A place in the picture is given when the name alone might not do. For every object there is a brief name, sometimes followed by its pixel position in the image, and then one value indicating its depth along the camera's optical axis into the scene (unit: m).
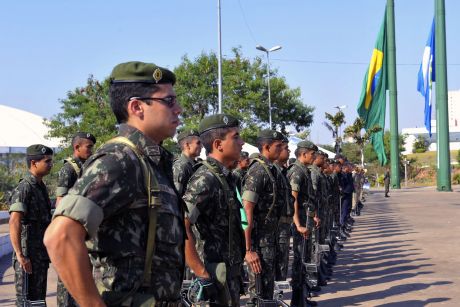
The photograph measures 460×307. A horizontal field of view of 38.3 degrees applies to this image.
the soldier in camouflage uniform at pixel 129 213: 2.35
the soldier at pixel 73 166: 6.02
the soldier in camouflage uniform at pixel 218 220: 4.37
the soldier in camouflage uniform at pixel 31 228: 6.18
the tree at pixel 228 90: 41.12
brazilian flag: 38.81
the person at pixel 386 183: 34.48
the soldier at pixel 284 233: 6.36
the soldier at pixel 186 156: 7.13
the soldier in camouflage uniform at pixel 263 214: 5.73
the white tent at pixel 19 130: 48.47
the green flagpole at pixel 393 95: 43.78
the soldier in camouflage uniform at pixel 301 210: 7.66
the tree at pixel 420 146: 93.88
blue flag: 38.00
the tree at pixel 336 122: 36.59
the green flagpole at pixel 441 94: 37.78
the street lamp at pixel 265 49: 35.34
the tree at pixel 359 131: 37.69
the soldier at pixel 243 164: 9.66
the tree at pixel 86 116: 36.94
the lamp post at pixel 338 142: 34.08
